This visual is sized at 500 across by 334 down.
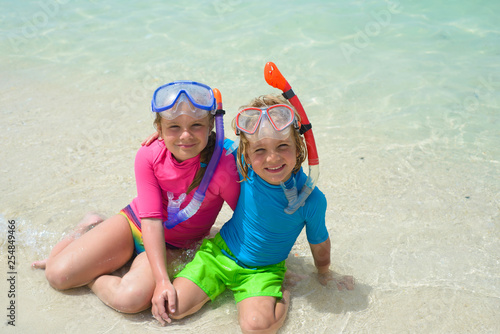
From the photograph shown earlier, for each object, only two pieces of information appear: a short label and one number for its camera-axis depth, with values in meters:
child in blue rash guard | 2.57
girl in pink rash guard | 2.68
